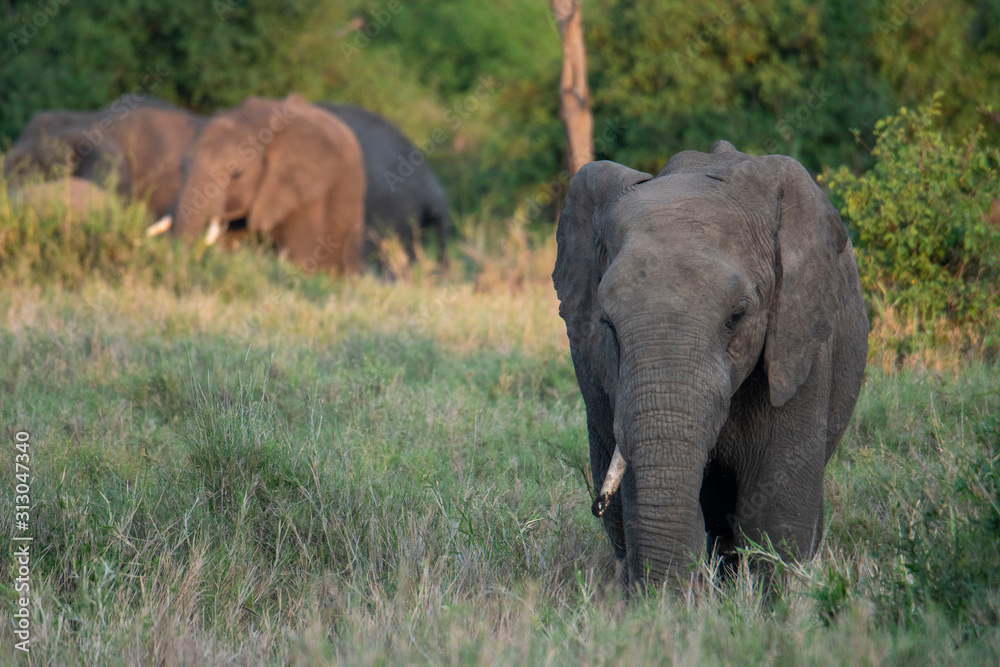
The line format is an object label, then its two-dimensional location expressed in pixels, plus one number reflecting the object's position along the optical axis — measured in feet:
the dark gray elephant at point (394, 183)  56.24
